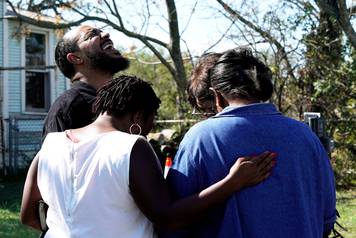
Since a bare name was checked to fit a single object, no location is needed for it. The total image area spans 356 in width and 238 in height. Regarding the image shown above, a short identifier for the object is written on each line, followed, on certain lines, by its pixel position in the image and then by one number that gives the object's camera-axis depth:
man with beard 3.20
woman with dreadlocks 2.34
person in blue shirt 2.36
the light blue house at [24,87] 15.92
